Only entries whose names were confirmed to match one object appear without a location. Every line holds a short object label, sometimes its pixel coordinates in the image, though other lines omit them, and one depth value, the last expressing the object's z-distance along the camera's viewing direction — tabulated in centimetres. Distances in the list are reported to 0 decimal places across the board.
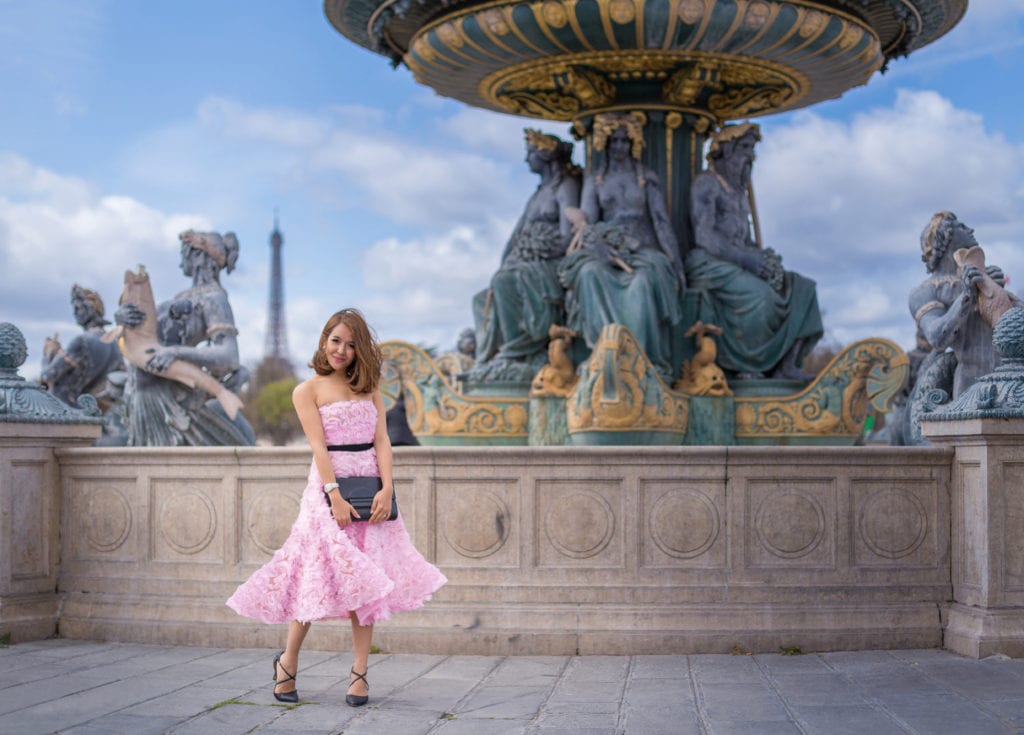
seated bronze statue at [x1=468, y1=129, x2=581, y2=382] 1373
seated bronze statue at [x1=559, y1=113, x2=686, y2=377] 1320
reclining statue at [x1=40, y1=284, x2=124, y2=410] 1480
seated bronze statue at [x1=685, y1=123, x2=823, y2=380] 1378
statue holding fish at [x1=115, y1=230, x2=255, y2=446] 1120
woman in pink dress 629
